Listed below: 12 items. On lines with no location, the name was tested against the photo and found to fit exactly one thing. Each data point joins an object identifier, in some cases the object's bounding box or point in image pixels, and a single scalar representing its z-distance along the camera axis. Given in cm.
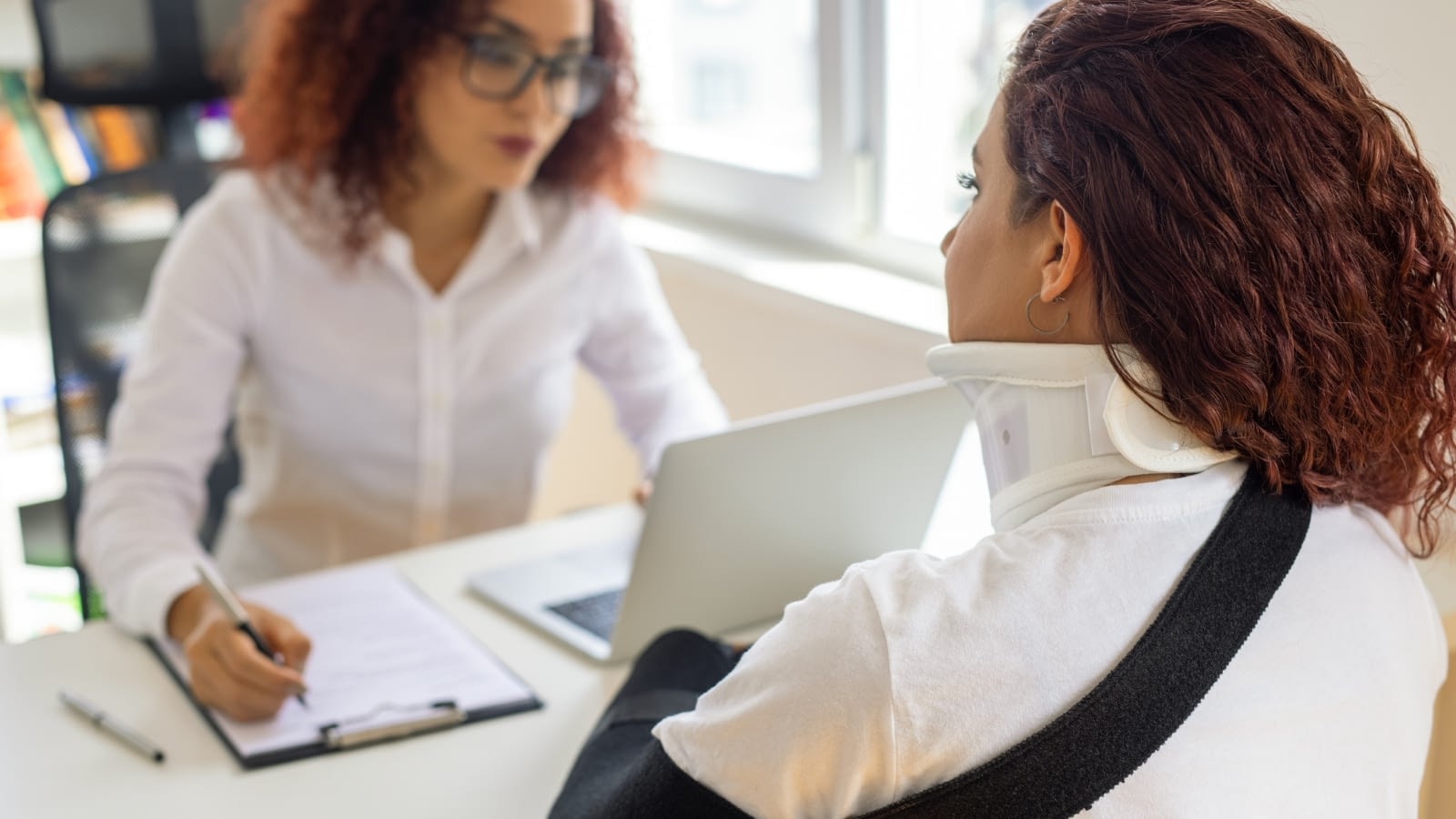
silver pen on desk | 117
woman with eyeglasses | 169
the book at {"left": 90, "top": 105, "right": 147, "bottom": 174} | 296
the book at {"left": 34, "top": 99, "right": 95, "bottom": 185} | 293
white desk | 111
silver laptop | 123
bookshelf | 273
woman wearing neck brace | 74
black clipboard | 116
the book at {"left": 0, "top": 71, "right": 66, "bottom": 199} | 290
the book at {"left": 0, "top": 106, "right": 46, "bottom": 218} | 292
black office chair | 182
